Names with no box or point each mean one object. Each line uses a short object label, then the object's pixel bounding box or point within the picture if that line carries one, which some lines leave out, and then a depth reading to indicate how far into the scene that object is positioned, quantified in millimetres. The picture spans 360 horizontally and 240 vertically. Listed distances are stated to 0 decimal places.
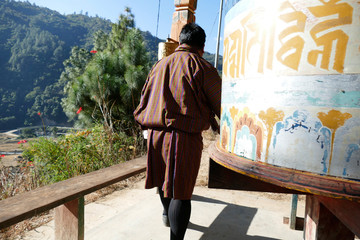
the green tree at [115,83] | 6652
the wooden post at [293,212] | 2279
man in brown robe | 1498
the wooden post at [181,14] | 2691
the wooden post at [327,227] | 1271
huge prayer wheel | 627
